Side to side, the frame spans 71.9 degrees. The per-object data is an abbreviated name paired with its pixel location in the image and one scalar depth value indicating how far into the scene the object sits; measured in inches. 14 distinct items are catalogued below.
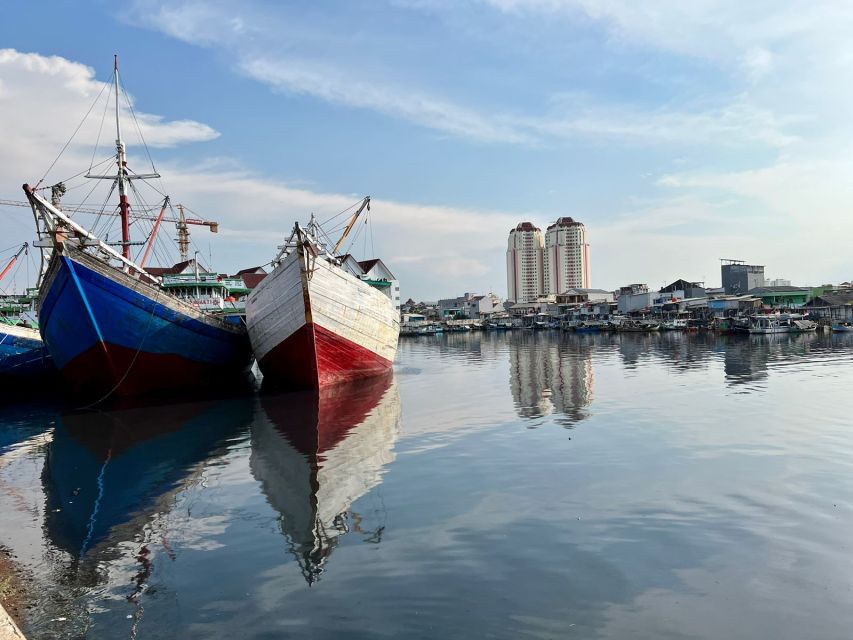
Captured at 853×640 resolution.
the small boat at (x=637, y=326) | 3174.2
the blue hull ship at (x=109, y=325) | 855.1
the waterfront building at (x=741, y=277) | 3853.3
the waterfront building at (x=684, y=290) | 3767.2
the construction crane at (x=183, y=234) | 2301.2
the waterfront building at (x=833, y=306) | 2967.5
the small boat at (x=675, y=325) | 3100.9
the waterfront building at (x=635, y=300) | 3786.9
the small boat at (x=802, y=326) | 2628.0
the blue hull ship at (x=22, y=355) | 1150.3
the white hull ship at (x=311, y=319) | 925.8
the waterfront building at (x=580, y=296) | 4451.3
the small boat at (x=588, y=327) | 3596.5
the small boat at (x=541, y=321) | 4101.9
